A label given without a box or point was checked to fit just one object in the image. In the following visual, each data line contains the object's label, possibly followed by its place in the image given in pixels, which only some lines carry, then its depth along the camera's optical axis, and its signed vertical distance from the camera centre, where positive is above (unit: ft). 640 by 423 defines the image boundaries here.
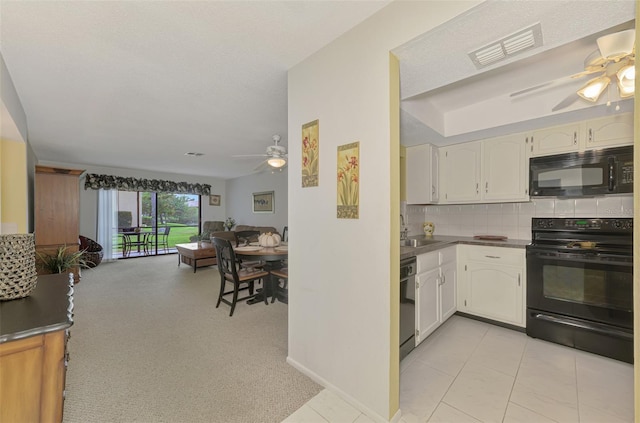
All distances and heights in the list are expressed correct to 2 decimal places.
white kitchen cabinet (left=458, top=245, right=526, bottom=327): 8.45 -2.44
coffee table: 17.63 -2.97
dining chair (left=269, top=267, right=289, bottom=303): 10.98 -2.93
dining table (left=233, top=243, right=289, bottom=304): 10.41 -2.14
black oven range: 6.84 -2.10
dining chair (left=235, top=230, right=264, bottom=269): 12.11 -1.54
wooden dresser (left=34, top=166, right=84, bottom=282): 14.12 +0.20
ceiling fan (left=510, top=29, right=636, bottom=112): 4.22 +2.68
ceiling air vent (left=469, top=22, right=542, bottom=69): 4.50 +3.05
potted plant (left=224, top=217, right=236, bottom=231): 25.68 -1.23
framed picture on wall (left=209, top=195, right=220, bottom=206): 27.94 +1.24
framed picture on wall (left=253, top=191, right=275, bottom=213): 23.67 +0.88
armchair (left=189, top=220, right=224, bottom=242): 23.68 -1.57
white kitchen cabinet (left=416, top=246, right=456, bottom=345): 7.35 -2.46
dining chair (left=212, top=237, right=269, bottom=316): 10.17 -2.54
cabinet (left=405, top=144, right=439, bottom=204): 10.44 +1.52
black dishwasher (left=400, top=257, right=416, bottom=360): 6.48 -2.40
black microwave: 7.31 +1.15
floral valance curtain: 20.77 +2.36
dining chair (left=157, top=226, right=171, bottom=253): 25.85 -2.54
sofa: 19.38 -1.60
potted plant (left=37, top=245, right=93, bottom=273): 13.05 -2.48
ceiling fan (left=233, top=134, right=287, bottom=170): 11.23 +2.40
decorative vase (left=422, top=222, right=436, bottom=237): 11.44 -0.73
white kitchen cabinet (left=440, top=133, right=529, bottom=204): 9.05 +1.51
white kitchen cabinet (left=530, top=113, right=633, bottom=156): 7.39 +2.30
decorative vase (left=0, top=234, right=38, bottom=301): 3.59 -0.76
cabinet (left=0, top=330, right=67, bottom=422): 2.84 -1.92
